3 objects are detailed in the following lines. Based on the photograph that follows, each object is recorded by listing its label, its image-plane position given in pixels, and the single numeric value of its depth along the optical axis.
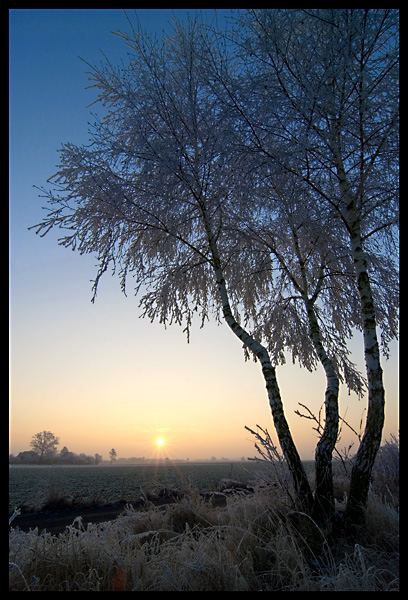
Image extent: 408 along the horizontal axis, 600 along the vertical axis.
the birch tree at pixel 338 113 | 5.42
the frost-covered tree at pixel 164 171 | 6.81
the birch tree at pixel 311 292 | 6.46
